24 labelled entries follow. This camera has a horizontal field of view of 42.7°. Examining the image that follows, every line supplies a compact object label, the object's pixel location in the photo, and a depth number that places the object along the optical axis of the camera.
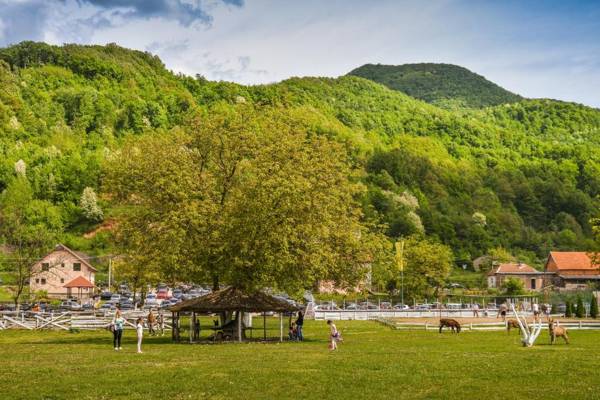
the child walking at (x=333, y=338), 34.34
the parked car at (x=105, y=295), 96.44
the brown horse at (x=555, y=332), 37.09
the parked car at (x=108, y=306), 76.49
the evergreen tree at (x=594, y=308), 68.69
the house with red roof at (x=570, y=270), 121.56
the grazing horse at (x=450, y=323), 46.88
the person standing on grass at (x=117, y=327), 34.00
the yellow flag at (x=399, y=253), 75.59
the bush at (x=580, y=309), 67.25
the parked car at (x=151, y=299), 86.81
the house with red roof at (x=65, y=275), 108.12
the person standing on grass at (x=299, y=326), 41.06
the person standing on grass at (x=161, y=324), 47.75
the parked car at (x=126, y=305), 77.70
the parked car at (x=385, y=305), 84.45
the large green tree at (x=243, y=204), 40.91
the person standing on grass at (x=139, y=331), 31.91
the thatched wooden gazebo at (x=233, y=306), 39.47
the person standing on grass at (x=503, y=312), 60.58
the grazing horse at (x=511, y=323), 46.12
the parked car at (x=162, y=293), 97.62
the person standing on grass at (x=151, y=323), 44.75
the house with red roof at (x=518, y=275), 125.00
